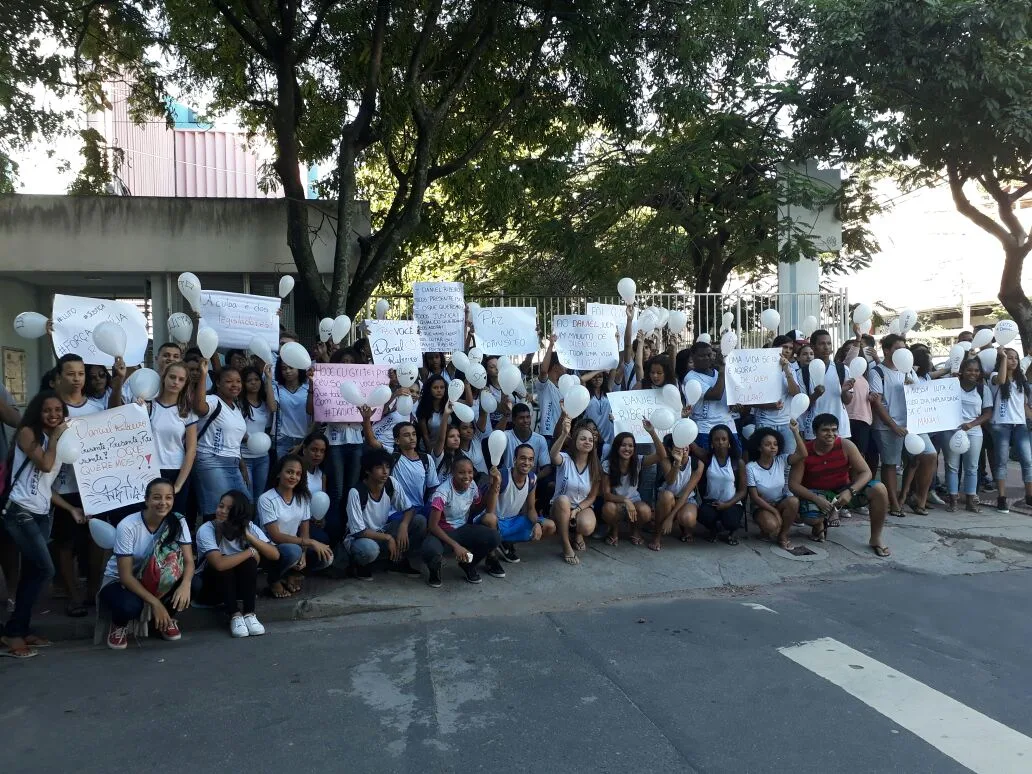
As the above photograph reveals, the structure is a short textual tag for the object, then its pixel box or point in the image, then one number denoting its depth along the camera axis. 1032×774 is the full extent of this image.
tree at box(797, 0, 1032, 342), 10.51
